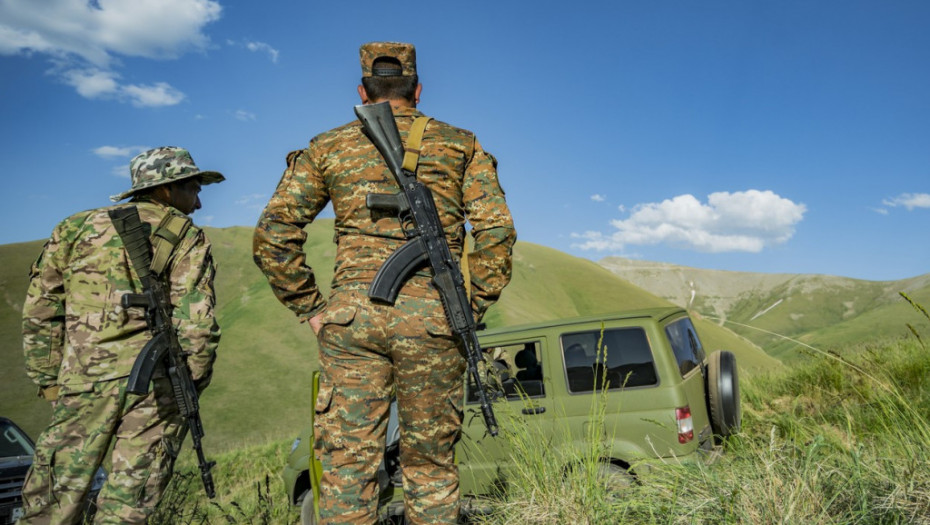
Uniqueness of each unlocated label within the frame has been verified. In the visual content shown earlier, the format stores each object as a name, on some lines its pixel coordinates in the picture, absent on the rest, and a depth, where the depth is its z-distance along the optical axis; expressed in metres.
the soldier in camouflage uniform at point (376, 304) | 2.47
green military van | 4.62
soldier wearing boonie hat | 2.84
